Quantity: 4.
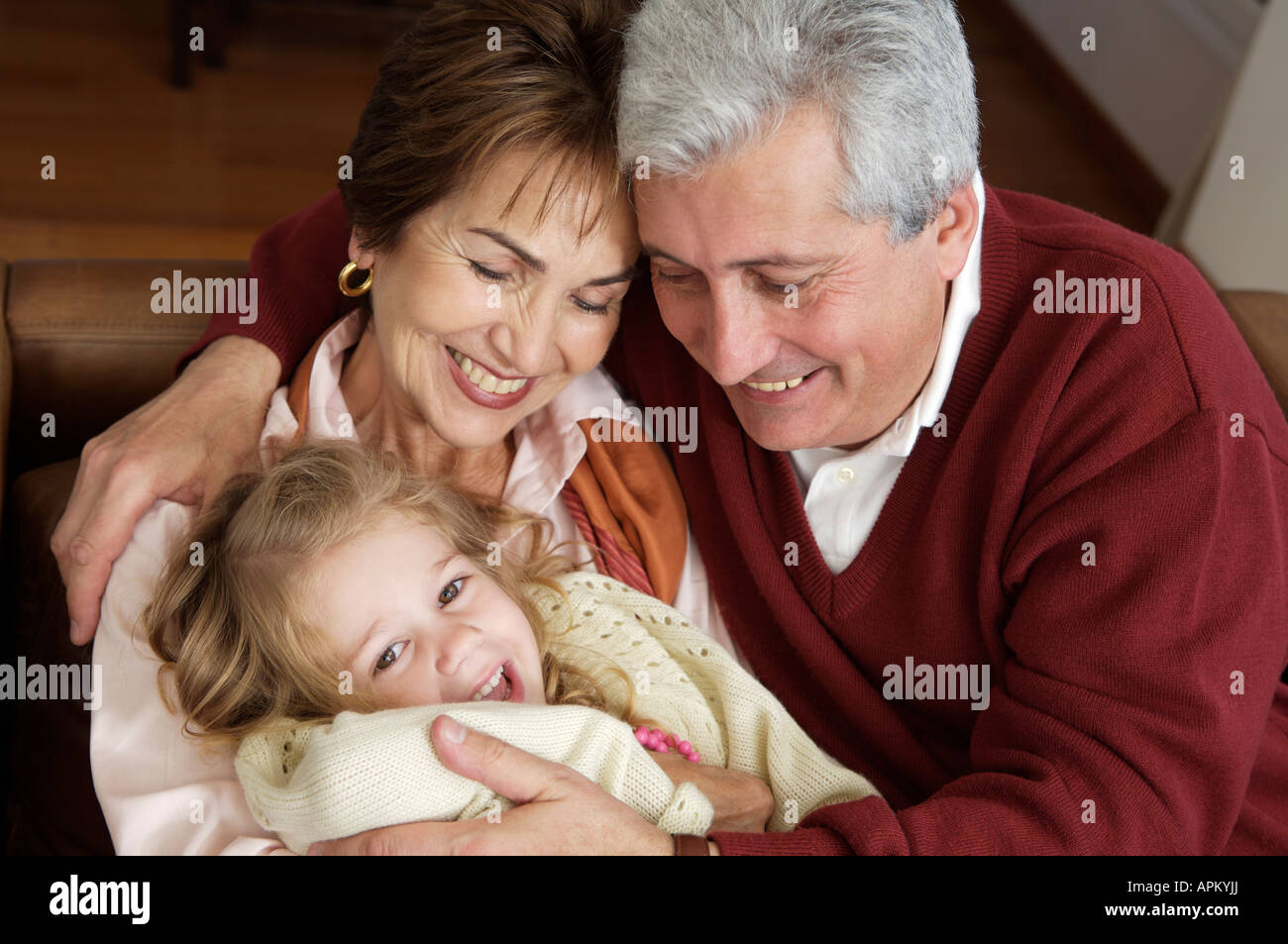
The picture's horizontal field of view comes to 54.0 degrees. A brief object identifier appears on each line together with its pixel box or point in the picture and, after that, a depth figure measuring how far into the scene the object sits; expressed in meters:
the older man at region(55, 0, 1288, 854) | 1.39
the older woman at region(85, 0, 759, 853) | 1.58
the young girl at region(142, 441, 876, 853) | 1.45
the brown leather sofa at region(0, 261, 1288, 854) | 1.96
